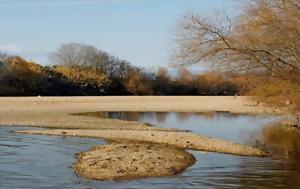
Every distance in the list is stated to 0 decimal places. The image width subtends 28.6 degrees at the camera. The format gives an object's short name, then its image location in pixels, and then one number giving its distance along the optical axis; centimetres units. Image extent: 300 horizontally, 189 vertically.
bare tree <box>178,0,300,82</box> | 2758
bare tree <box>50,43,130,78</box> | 14675
